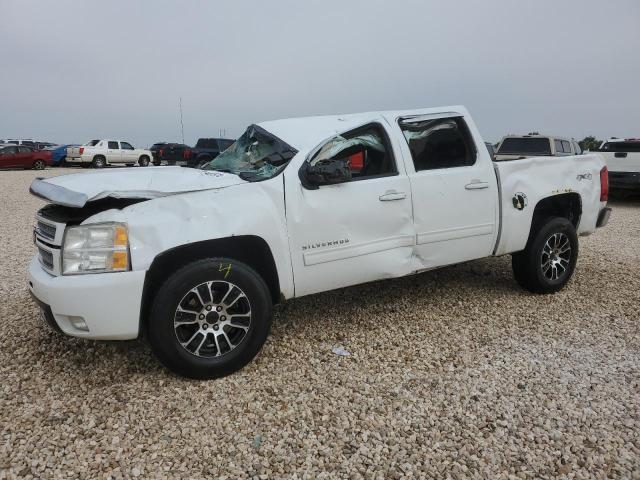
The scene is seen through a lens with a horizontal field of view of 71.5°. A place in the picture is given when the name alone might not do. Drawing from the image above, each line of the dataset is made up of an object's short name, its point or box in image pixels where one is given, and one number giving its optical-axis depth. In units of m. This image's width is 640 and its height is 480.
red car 22.59
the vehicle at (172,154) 22.53
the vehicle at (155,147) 26.62
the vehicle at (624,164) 11.20
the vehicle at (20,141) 33.09
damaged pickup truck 2.69
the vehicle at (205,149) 19.75
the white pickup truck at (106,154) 24.31
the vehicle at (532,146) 11.83
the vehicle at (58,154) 24.53
